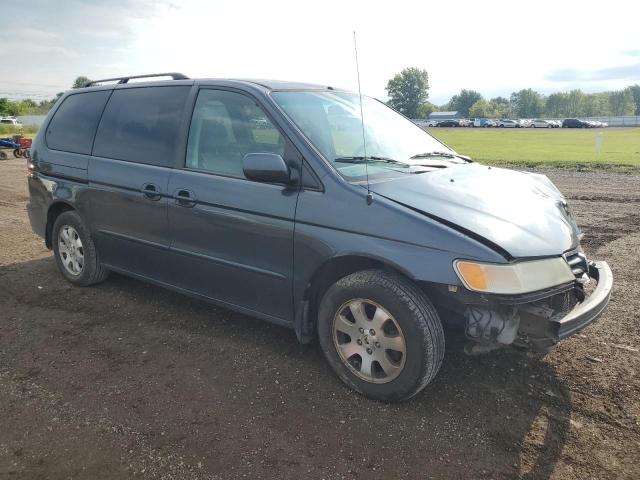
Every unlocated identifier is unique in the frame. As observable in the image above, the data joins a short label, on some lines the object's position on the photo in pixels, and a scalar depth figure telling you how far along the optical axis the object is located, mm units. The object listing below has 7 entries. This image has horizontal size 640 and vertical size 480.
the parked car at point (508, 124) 67406
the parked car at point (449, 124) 73000
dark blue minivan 2814
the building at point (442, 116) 120600
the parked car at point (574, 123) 62400
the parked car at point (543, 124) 66625
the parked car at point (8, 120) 52897
